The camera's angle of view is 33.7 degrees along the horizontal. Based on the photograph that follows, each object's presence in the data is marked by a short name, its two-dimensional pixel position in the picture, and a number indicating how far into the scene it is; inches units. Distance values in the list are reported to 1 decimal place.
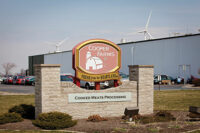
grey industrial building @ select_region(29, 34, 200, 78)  1920.5
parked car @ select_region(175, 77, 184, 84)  1945.1
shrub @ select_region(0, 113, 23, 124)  540.8
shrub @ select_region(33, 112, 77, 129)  495.5
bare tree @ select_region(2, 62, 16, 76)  5772.6
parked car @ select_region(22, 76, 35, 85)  1952.0
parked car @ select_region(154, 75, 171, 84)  1901.8
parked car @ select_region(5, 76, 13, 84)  2323.6
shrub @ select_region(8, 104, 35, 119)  617.6
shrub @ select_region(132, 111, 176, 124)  560.6
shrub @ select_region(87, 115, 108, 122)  583.3
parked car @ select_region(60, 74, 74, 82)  1437.9
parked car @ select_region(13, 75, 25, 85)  2121.3
